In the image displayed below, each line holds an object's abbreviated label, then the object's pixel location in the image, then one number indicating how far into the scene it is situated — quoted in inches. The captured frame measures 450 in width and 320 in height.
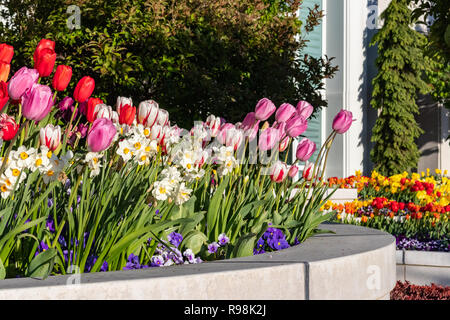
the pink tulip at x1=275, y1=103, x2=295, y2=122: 113.3
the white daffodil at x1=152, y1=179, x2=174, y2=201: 85.5
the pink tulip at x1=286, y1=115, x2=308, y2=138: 113.3
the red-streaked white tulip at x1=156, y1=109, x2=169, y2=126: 113.2
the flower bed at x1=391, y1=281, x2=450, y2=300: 165.7
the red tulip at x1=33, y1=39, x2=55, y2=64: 100.4
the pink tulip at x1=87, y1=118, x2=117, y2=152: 78.4
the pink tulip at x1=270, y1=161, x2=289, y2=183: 113.4
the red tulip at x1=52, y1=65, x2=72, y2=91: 99.0
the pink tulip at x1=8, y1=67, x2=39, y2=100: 76.0
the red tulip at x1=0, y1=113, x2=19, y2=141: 78.5
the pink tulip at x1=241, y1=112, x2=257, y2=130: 118.6
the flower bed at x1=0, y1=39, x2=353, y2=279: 80.1
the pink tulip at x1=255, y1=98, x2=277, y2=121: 110.3
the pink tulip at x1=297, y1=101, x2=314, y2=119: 122.0
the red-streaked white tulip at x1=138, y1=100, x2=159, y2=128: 108.5
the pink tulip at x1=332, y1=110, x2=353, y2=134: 115.6
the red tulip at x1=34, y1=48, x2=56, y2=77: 97.0
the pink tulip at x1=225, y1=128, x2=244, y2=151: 109.6
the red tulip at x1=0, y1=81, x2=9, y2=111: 77.8
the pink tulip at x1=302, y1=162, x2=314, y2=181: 125.7
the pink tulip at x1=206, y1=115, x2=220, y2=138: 118.3
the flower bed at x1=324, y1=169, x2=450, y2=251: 211.6
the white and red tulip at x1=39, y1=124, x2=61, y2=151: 88.0
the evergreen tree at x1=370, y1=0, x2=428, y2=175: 527.8
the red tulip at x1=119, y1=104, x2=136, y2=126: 102.7
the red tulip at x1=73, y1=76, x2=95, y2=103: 100.1
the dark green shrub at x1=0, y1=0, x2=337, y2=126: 234.7
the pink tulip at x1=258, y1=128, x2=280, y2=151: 110.4
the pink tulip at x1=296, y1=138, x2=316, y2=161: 116.4
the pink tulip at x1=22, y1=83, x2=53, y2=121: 75.0
